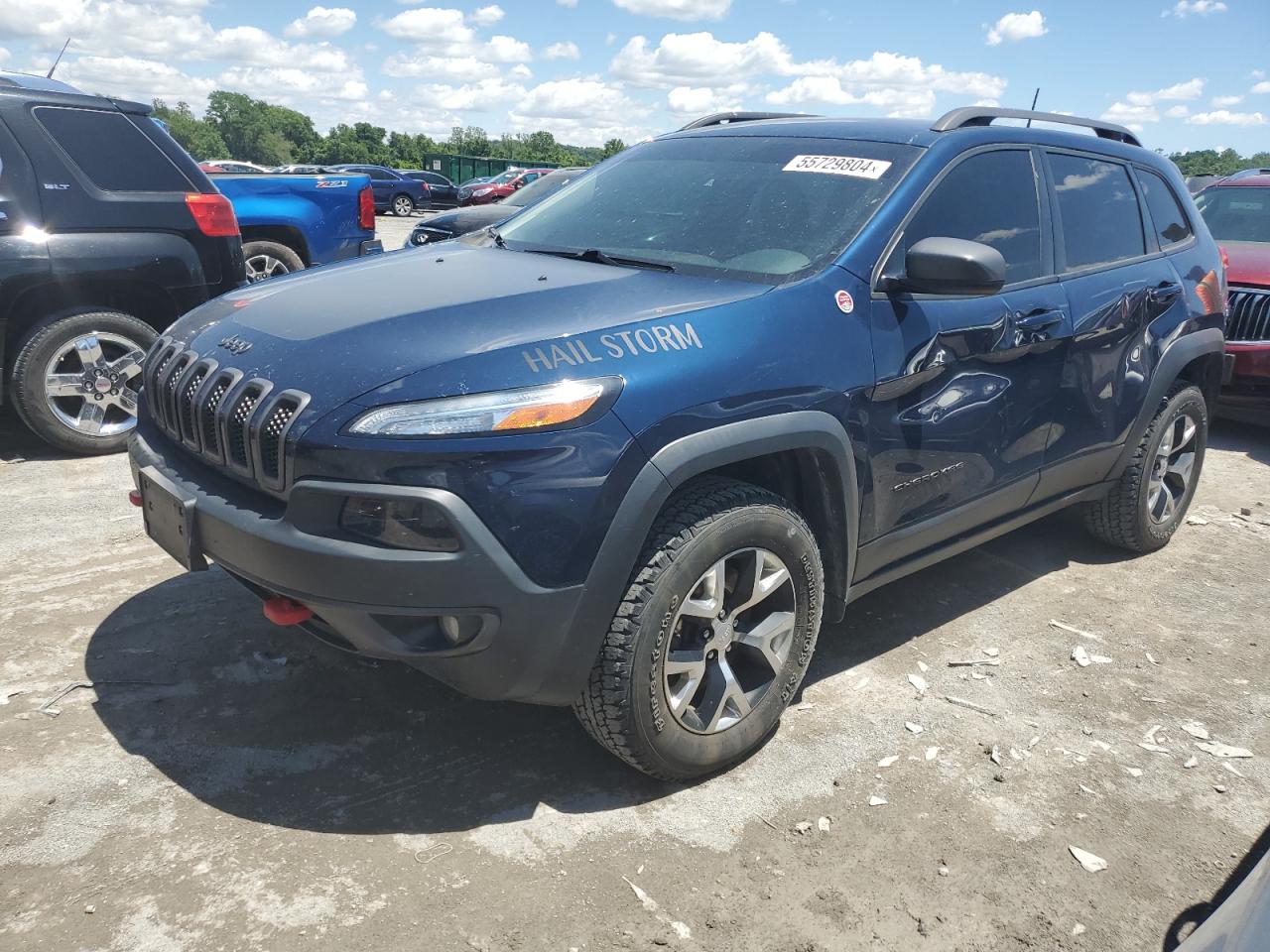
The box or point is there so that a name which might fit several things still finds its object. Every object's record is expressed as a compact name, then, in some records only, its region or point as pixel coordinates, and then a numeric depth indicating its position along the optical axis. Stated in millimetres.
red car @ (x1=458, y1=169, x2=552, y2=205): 31812
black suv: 5188
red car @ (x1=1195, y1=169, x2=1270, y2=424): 6758
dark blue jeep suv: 2338
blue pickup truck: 7742
